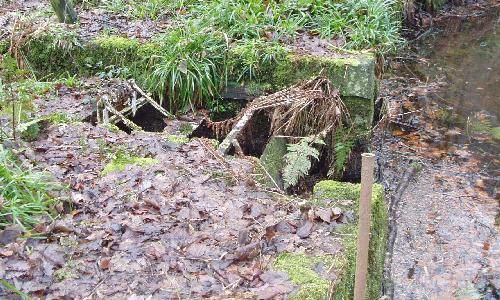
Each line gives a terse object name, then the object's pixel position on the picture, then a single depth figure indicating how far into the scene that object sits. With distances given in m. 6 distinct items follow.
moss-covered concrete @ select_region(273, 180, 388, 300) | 3.05
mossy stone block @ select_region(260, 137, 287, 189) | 5.07
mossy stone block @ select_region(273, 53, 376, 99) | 5.72
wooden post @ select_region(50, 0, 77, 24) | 6.77
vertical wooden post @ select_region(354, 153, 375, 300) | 2.26
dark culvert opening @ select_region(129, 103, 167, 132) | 6.07
